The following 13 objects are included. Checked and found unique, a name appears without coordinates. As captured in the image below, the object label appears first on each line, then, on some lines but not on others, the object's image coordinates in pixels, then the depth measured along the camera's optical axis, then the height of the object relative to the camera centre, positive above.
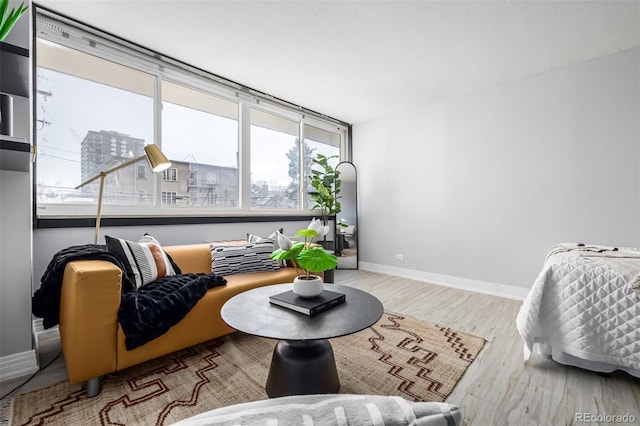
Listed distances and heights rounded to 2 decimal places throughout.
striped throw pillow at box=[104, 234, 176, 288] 1.89 -0.33
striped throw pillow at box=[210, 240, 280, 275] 2.51 -0.42
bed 1.60 -0.61
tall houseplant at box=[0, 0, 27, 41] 1.38 +0.95
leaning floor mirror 4.78 -0.15
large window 2.36 +0.82
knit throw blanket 1.60 -0.54
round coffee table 1.26 -0.52
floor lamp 2.15 +0.37
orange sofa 1.47 -0.64
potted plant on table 1.45 -0.24
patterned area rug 1.40 -0.97
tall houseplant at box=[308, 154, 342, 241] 4.36 +0.38
